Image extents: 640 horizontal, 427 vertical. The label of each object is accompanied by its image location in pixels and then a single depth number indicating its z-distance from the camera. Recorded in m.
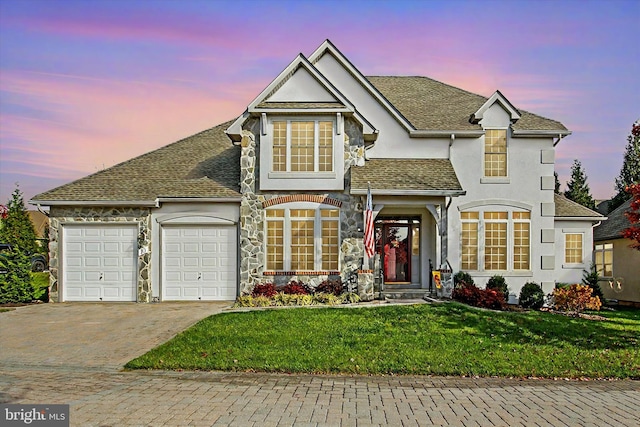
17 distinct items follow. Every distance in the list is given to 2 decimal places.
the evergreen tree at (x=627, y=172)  36.53
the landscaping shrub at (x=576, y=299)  19.17
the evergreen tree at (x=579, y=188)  38.38
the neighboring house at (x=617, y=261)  25.83
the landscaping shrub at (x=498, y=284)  20.48
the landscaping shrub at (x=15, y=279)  19.73
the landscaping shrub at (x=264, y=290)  18.83
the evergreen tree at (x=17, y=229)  34.34
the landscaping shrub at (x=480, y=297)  17.86
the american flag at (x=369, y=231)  18.46
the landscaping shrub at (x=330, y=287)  19.22
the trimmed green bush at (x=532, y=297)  20.61
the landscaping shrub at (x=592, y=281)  22.02
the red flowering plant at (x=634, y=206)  12.43
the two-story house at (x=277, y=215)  19.69
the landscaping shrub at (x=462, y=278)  20.40
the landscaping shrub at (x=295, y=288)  18.94
